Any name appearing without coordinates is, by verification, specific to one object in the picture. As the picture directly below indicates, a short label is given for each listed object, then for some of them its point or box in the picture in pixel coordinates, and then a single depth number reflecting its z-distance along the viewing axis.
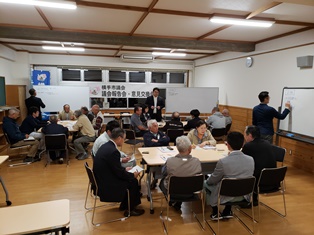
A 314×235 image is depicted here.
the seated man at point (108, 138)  3.31
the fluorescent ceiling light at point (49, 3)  3.24
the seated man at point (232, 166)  2.58
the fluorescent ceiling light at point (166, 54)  7.91
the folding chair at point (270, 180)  2.71
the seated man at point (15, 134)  4.88
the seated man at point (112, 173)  2.71
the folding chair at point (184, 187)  2.51
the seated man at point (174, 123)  5.52
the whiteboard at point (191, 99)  7.72
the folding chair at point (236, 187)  2.44
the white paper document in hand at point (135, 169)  3.10
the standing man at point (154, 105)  6.96
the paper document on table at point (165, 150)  3.57
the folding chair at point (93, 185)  2.70
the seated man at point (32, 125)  5.31
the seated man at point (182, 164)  2.66
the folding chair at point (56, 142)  4.85
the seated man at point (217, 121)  5.76
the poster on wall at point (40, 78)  8.32
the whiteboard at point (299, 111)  4.30
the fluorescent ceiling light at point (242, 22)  3.91
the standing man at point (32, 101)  7.07
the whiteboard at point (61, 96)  8.24
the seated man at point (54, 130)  5.03
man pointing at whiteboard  4.49
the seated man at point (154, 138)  4.11
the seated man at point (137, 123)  5.60
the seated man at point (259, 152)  2.88
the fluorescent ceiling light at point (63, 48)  7.12
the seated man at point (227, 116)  6.33
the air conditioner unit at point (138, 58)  8.47
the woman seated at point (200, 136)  3.92
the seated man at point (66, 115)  6.88
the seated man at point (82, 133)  5.41
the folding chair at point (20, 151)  4.96
